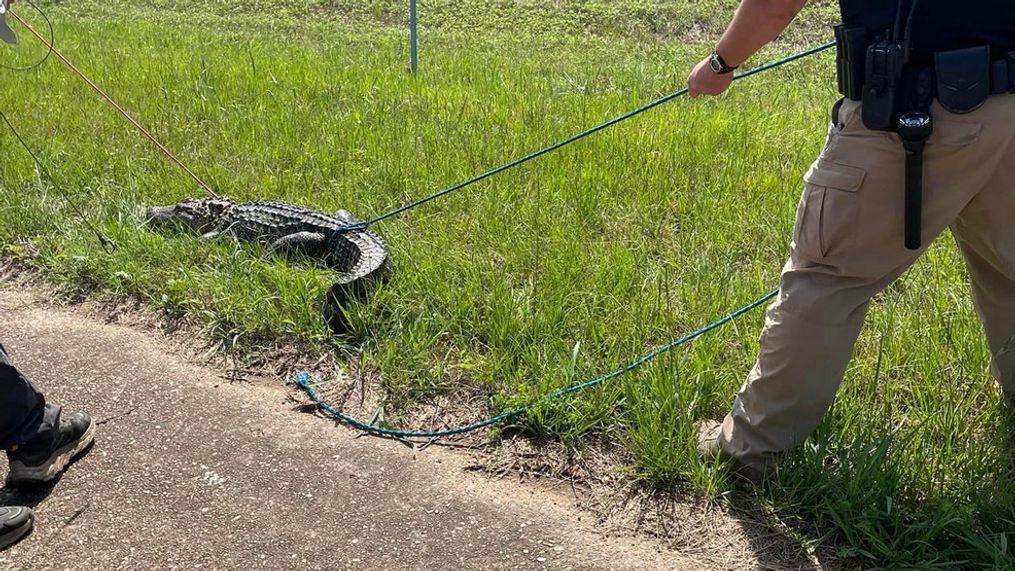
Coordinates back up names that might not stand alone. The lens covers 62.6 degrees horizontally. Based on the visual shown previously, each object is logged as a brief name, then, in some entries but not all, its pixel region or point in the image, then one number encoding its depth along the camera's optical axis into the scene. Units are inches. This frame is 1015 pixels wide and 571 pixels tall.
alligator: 136.7
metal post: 282.0
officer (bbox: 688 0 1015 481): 74.9
